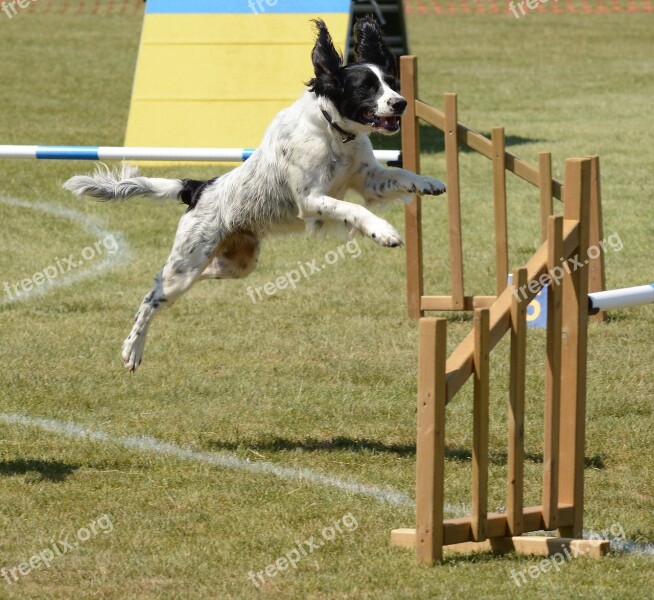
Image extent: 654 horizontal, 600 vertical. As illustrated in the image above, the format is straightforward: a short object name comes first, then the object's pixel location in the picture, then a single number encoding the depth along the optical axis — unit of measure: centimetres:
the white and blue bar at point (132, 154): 1494
